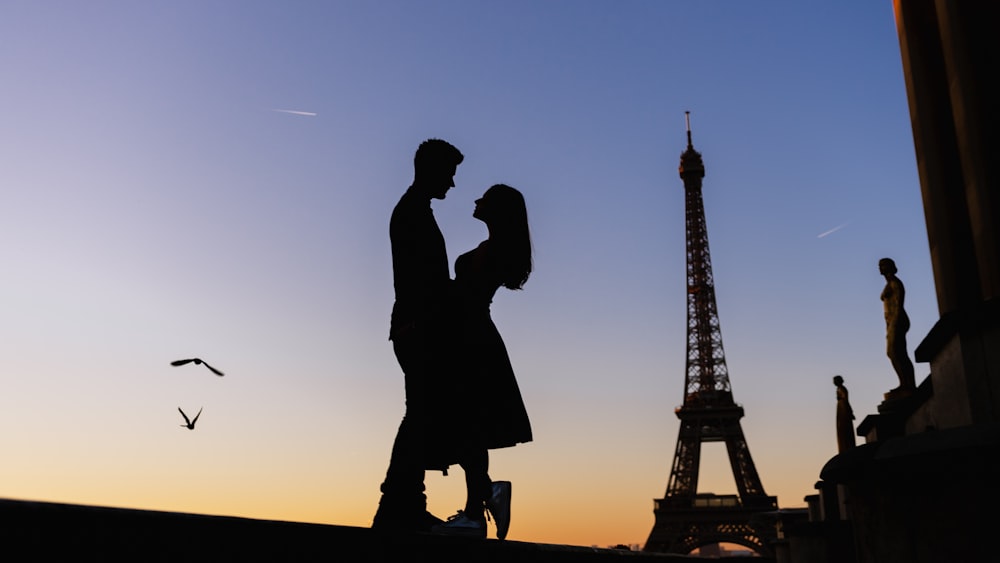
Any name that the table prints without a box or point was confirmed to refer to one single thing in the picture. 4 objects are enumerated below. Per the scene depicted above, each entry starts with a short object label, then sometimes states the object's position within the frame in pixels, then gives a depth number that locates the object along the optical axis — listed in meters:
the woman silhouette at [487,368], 5.26
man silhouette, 4.98
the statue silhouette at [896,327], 15.02
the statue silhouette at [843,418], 19.64
